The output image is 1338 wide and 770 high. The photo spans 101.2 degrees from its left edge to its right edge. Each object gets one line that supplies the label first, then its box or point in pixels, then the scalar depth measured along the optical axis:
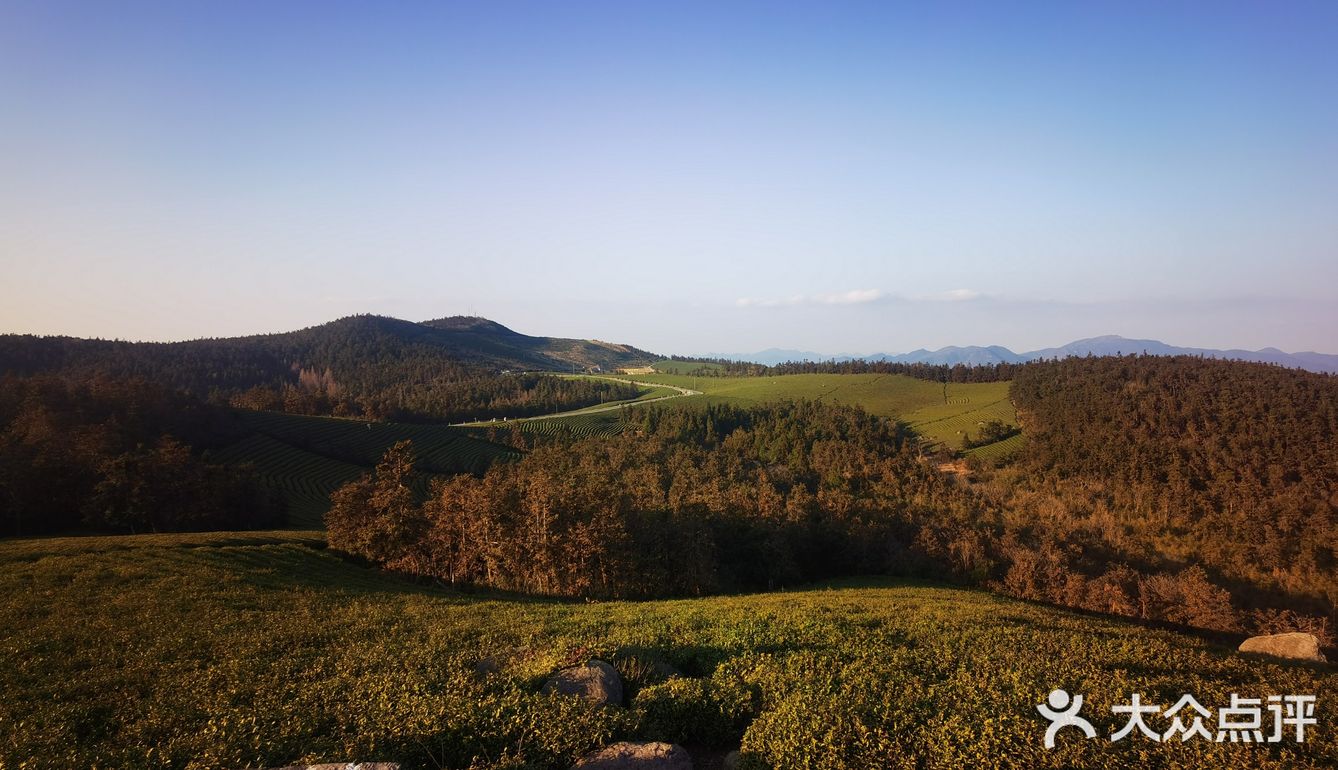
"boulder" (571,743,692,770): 9.43
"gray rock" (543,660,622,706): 12.18
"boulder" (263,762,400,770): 8.31
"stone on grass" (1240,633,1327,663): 25.59
